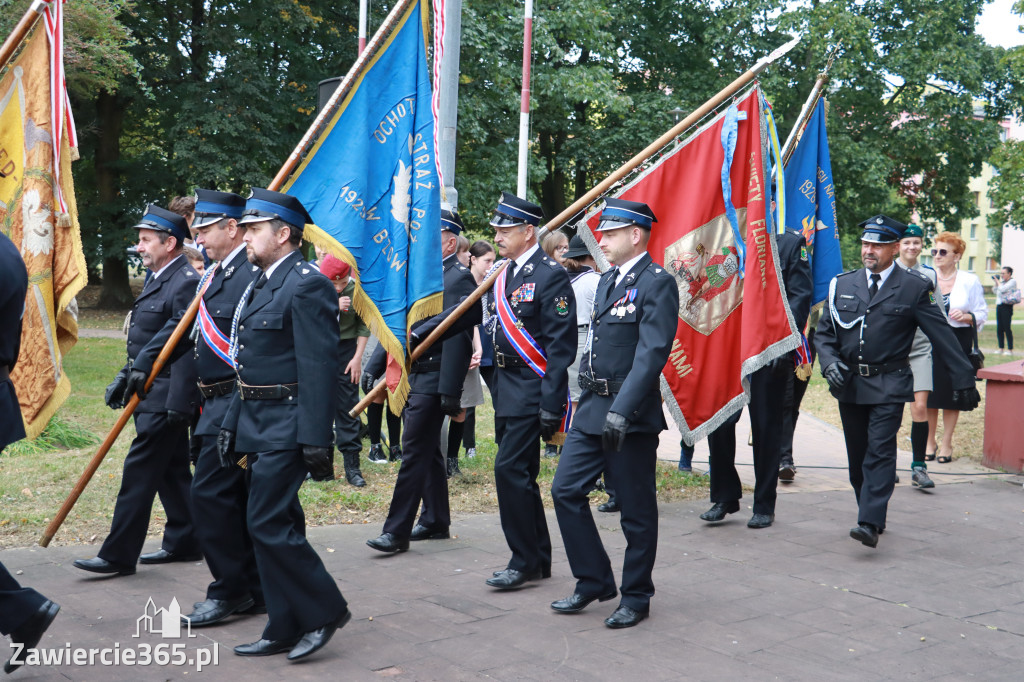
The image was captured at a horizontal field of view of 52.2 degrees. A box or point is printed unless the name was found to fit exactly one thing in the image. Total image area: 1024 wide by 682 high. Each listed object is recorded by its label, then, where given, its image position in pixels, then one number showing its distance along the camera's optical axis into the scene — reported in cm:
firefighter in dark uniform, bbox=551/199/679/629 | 541
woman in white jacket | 1041
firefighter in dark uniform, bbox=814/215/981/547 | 704
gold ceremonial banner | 594
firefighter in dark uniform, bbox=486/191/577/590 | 602
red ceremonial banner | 681
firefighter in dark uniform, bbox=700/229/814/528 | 777
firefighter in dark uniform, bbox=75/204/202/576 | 591
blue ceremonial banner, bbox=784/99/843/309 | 879
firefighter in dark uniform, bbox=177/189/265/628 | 520
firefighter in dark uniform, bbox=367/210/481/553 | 664
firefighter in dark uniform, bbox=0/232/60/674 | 438
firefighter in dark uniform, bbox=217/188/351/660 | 476
